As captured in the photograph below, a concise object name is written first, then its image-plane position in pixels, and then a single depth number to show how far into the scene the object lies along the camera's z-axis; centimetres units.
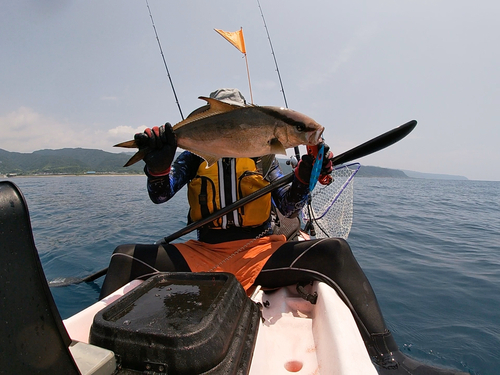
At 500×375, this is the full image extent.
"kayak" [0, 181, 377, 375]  89
